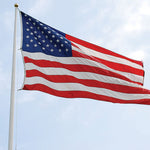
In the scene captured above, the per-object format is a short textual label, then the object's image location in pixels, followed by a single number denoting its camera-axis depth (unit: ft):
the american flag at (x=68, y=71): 37.63
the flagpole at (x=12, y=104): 30.50
